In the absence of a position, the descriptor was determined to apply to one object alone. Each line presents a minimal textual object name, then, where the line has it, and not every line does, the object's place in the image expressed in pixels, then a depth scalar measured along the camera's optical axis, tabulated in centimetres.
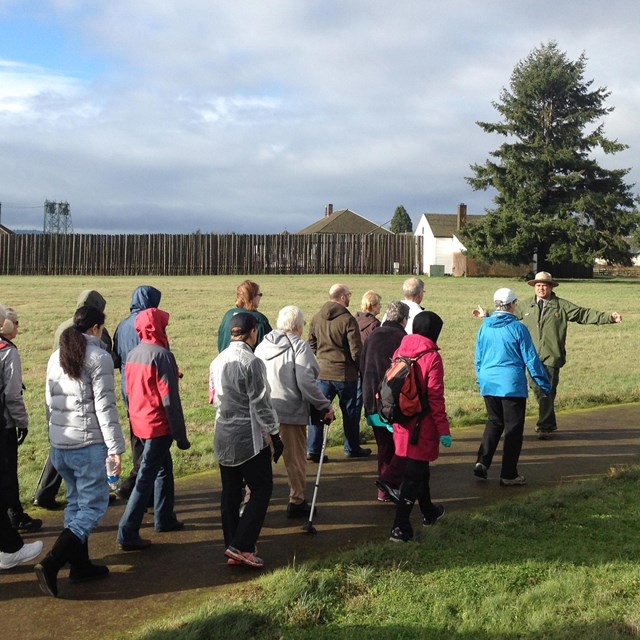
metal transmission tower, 10894
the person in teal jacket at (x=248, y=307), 687
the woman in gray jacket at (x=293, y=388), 612
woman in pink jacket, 565
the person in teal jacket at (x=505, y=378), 717
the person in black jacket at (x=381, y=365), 680
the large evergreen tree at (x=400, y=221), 11900
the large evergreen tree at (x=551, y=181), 4572
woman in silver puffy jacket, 491
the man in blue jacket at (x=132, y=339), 636
